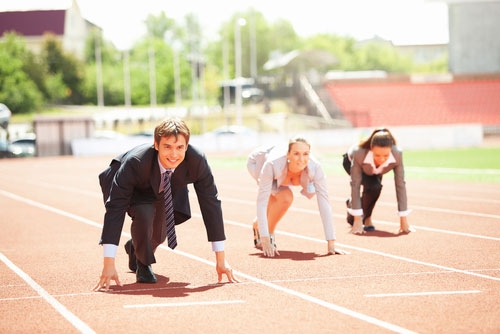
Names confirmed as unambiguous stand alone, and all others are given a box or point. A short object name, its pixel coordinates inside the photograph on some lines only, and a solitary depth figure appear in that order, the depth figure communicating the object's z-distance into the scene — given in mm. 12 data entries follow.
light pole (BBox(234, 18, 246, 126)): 54750
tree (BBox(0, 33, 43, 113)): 92188
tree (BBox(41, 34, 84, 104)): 105562
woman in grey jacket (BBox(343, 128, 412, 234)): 12315
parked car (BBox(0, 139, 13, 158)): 54269
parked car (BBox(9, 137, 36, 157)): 55000
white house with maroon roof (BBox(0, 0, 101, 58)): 128625
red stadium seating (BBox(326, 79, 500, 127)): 61531
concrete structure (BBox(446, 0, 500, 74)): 72312
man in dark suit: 8141
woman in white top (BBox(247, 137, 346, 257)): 10250
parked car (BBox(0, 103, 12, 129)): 72119
